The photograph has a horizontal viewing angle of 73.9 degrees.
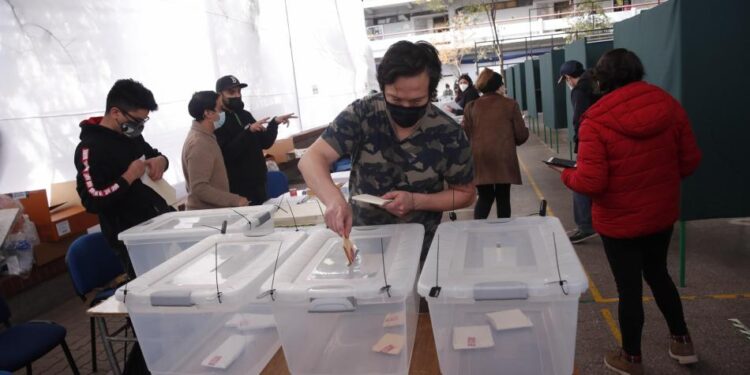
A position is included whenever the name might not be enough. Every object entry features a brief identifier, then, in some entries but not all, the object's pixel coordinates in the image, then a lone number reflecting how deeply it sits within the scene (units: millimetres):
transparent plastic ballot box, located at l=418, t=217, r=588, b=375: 1170
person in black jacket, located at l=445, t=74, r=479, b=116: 7901
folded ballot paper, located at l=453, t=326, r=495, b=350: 1245
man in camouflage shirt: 1608
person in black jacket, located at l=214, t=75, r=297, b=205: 3777
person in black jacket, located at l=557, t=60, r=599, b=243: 4320
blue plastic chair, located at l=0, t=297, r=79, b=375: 2561
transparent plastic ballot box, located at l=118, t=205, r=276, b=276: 2139
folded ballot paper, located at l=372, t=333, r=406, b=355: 1297
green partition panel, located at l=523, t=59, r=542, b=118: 11555
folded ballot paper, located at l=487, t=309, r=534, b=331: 1225
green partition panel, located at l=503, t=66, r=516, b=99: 16962
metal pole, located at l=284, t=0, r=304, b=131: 8812
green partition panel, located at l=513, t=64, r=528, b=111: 14211
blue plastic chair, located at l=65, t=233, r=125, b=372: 2969
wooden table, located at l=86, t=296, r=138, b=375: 2225
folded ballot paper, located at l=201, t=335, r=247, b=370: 1390
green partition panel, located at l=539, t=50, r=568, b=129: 8359
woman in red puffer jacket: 2184
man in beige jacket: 3027
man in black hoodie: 2656
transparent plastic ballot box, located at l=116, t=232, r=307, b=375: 1343
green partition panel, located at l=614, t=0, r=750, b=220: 3053
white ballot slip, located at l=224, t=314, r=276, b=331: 1453
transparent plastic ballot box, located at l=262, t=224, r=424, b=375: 1214
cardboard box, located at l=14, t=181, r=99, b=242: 4223
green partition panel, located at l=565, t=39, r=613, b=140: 6621
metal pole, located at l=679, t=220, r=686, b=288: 3307
